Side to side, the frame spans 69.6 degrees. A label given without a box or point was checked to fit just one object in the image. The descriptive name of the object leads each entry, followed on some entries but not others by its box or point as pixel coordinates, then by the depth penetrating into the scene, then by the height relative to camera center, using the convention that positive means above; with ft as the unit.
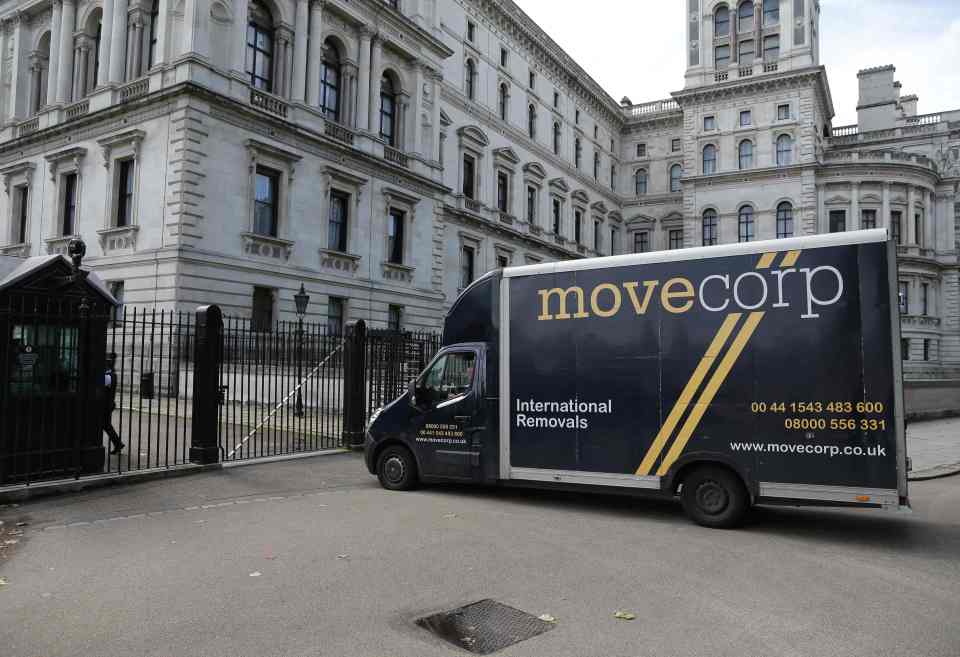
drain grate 14.61 -5.60
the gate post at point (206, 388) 35.65 -0.86
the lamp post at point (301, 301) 69.15 +7.16
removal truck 23.21 +0.03
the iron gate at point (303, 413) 43.55 -3.43
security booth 28.60 +0.12
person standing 35.86 -1.86
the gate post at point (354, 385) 45.94 -0.79
